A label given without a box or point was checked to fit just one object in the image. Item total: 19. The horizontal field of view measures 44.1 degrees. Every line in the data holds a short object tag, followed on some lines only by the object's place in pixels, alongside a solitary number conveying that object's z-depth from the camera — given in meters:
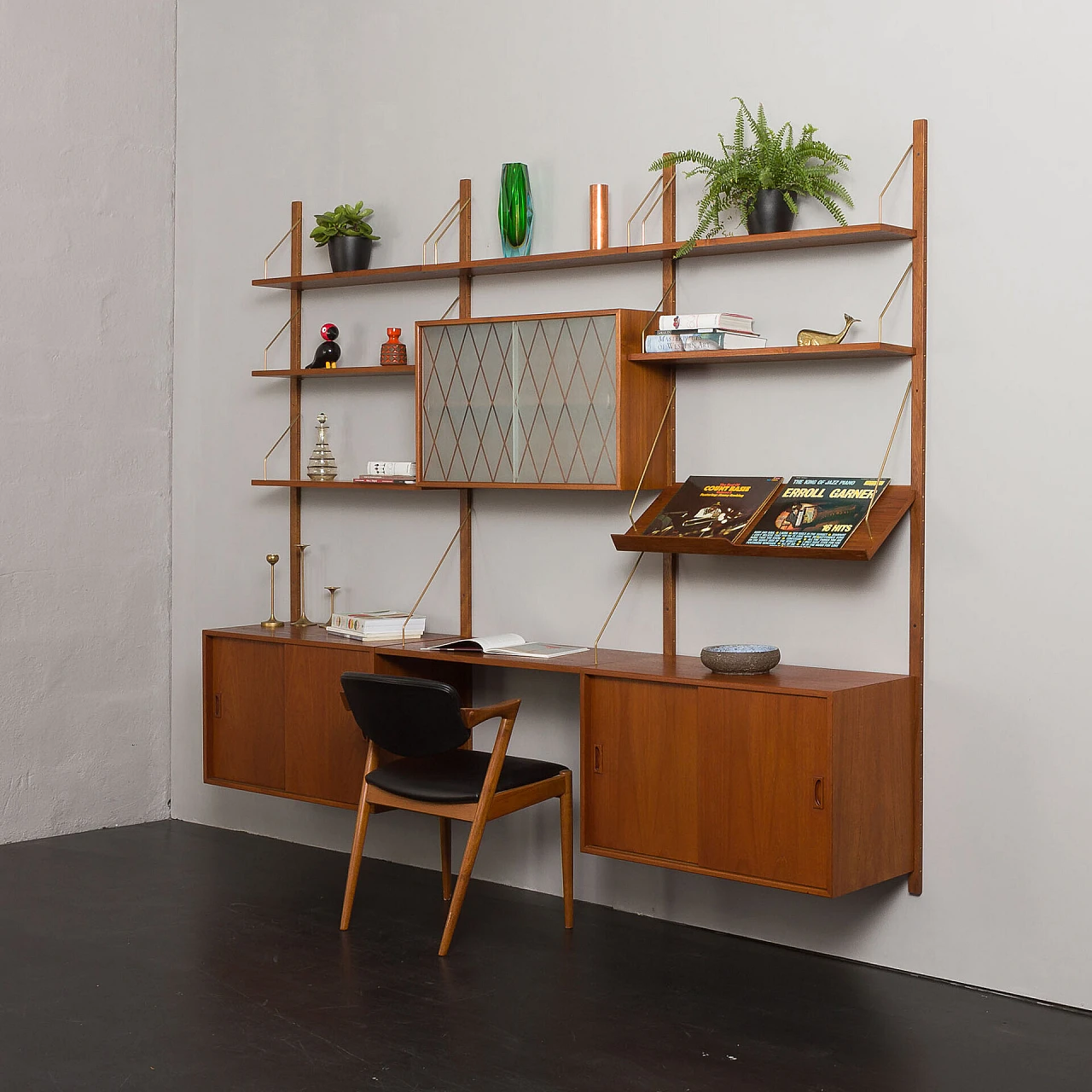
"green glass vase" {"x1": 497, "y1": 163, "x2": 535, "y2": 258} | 4.59
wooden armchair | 3.94
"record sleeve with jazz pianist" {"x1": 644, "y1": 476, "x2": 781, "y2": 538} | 3.99
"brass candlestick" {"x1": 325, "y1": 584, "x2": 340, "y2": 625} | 5.22
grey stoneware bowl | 3.86
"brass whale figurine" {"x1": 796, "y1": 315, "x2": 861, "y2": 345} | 3.86
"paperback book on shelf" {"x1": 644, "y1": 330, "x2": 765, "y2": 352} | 4.01
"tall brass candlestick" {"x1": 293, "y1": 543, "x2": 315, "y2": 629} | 5.39
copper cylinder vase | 4.41
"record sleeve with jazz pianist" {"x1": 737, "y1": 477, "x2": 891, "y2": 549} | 3.78
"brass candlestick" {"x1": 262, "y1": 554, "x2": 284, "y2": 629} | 5.26
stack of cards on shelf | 4.85
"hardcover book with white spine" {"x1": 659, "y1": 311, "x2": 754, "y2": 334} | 3.98
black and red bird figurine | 5.14
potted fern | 3.94
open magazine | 4.41
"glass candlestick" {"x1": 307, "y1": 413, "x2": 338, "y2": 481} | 5.18
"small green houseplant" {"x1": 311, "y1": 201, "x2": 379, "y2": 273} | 5.07
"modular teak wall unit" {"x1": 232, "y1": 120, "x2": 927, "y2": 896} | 3.63
